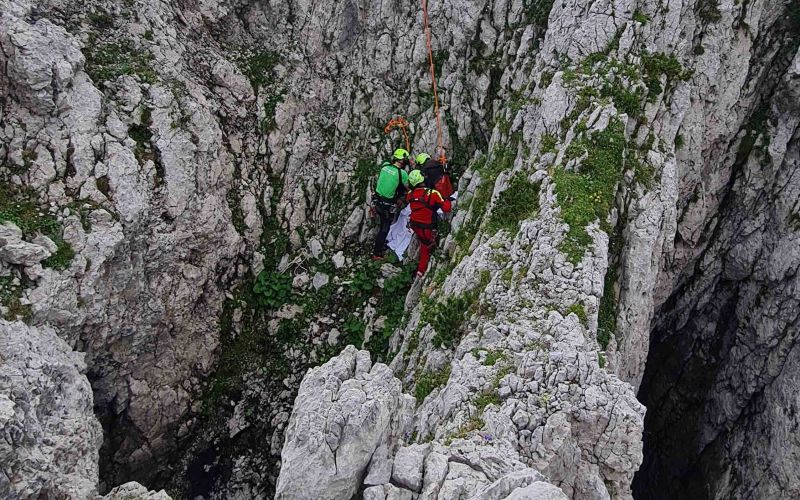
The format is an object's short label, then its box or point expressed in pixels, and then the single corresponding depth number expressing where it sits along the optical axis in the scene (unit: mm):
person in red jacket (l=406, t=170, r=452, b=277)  17078
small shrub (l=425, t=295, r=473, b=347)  13297
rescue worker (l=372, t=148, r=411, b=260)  17953
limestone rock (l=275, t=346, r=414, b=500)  8773
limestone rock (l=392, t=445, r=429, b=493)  8795
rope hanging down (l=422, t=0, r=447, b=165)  19547
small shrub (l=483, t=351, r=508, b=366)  11266
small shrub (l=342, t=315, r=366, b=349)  18547
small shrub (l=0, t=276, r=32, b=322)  12586
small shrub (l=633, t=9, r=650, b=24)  15938
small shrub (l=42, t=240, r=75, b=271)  13828
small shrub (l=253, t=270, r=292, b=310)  19625
